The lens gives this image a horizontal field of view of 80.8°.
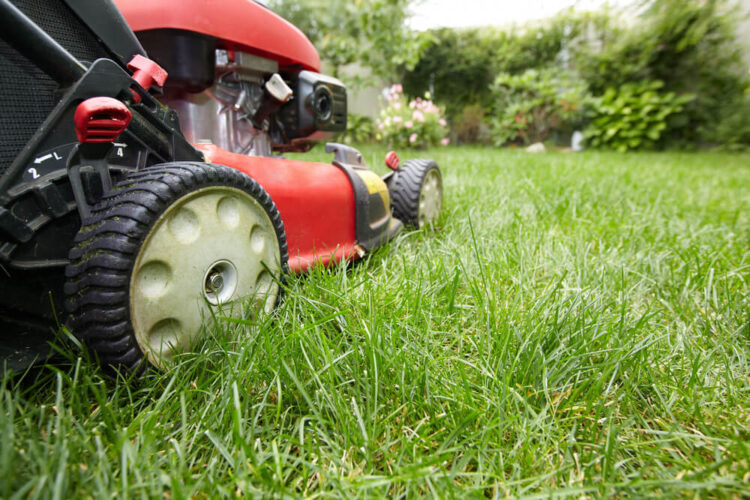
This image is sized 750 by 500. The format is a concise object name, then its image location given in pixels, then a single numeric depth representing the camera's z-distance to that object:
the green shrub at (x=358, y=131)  6.91
